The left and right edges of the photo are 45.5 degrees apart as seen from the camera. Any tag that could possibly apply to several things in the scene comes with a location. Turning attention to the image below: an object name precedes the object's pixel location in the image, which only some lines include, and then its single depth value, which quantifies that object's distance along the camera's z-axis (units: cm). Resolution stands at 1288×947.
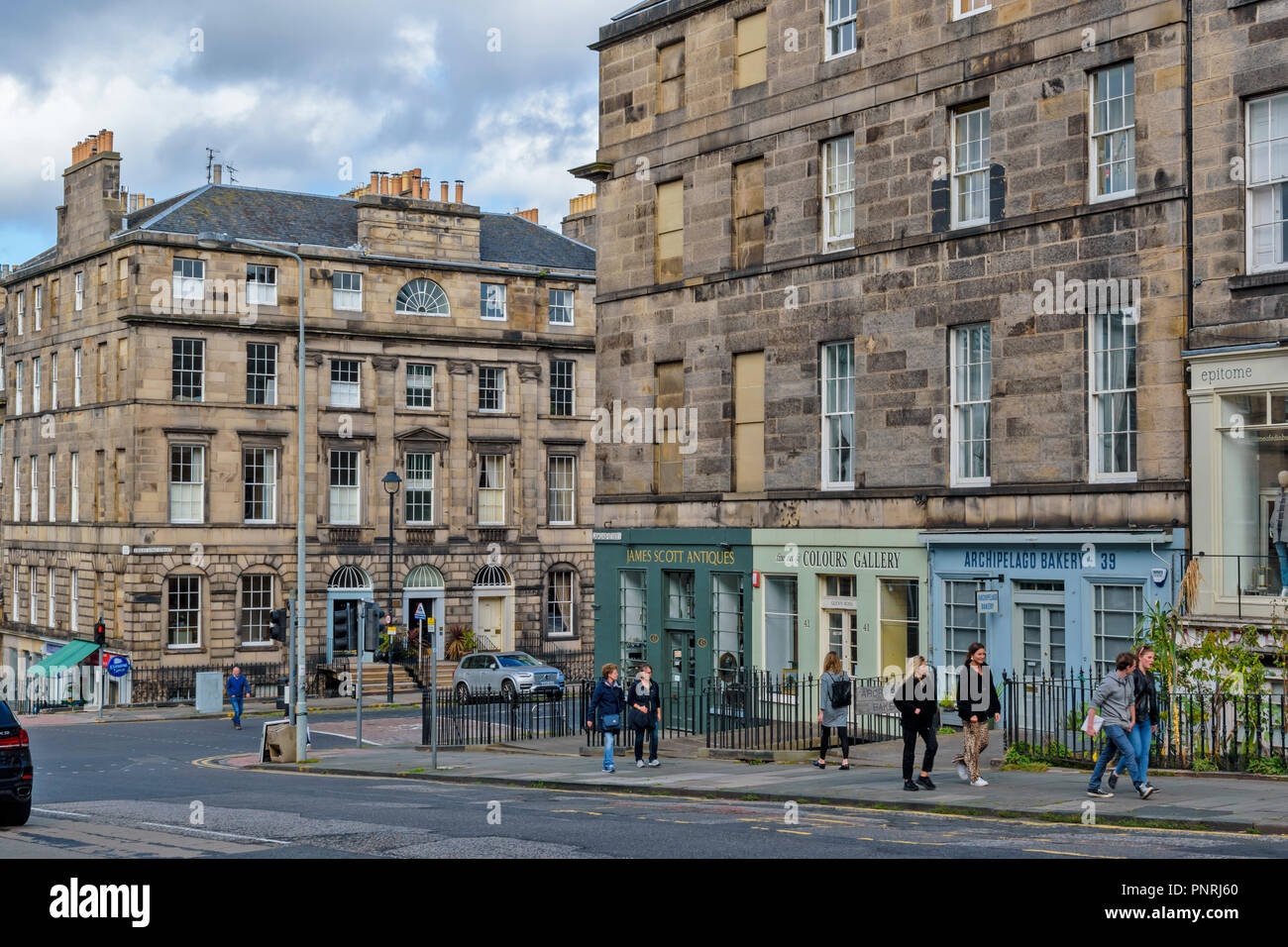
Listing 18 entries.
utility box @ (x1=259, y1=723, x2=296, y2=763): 3222
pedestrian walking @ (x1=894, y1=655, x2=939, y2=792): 1975
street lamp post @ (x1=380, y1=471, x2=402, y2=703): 5459
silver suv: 4688
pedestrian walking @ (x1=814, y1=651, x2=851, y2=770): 2317
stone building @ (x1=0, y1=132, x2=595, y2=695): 5516
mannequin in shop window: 2230
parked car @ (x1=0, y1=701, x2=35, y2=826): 1736
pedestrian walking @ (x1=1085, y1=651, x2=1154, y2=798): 1773
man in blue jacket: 4409
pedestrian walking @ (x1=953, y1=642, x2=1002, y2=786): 1961
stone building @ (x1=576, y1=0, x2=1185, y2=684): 2483
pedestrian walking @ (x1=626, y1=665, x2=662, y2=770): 2530
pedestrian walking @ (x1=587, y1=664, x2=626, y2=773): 2517
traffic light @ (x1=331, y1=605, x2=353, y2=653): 3228
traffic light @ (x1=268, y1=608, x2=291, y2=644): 3681
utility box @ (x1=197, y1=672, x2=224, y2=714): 4991
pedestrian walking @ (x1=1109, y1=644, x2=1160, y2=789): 1795
